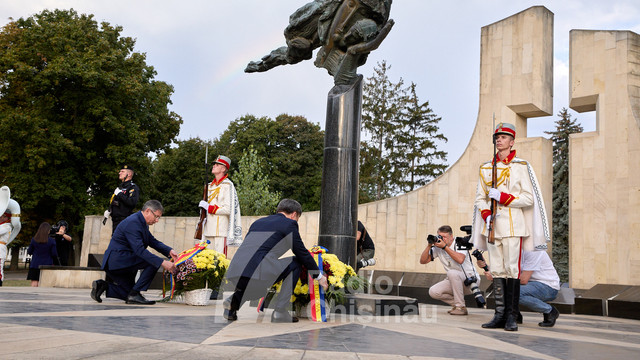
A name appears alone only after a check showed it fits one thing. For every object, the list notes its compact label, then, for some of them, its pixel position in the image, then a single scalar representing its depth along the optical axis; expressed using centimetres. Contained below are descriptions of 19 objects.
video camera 824
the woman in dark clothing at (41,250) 1347
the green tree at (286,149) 4372
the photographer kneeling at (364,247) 1020
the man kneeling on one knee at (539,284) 680
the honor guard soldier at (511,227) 634
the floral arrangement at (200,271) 765
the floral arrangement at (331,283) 620
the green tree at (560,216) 2902
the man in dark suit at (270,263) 584
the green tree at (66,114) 2484
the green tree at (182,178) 4438
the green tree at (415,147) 4319
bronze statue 856
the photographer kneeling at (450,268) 827
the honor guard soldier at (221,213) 930
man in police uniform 1038
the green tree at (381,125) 4278
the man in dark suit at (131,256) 757
